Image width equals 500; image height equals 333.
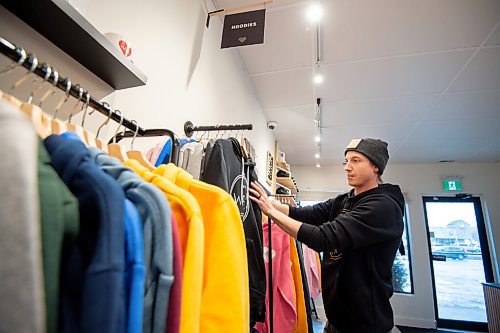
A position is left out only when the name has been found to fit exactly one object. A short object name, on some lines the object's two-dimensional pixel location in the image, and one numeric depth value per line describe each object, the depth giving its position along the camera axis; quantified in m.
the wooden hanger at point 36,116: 0.45
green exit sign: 5.03
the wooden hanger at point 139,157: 0.66
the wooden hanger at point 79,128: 0.54
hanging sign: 1.43
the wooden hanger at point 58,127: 0.50
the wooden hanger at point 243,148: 1.04
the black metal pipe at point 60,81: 0.44
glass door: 4.63
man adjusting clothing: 1.24
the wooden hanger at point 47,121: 0.48
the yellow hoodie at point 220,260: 0.53
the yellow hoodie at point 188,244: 0.44
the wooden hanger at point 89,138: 0.57
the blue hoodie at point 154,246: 0.39
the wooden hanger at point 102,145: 0.60
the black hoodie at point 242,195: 0.85
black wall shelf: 0.55
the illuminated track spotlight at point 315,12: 1.73
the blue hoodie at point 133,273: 0.33
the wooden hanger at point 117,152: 0.62
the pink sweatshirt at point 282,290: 1.60
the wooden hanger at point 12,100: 0.44
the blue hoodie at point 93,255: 0.29
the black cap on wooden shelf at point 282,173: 3.96
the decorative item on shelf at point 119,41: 0.79
